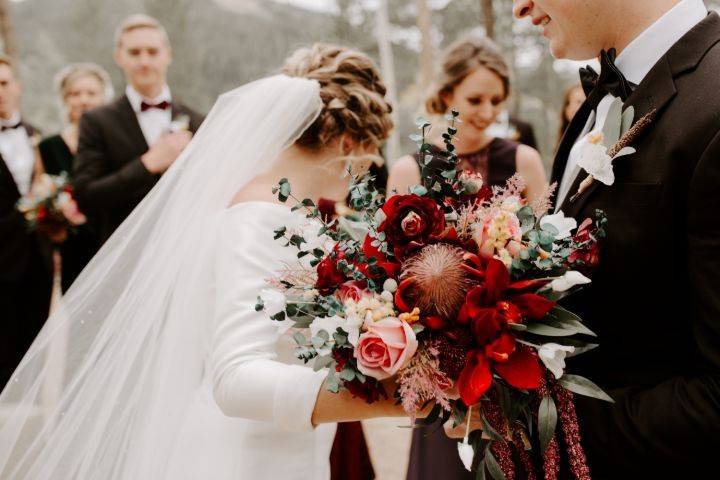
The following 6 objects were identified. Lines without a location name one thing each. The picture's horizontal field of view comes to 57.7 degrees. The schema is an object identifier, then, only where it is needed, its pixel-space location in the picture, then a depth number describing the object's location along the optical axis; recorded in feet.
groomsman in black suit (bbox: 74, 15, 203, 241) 13.85
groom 4.24
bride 6.11
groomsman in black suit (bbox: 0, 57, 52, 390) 16.03
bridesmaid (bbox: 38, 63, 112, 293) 17.13
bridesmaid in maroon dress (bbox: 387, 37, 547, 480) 12.05
